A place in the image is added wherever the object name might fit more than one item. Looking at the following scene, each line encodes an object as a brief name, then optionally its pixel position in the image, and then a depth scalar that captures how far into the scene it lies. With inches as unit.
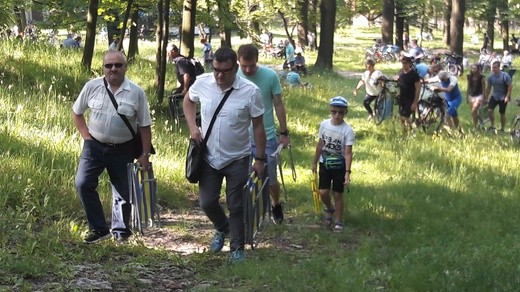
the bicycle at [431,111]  668.7
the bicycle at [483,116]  724.7
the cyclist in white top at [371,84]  689.0
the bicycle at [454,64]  1258.9
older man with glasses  257.1
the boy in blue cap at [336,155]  327.3
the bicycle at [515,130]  627.3
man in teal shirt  294.4
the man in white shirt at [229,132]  246.5
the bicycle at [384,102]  674.8
